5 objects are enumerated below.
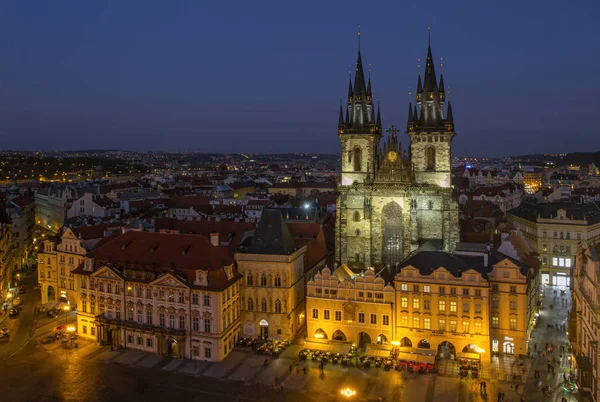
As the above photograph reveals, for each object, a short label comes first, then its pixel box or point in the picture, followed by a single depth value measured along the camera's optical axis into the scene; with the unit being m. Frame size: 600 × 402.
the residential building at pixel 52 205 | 144.75
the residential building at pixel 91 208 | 129.62
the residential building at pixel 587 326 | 49.00
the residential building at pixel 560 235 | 97.38
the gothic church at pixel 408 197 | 85.94
